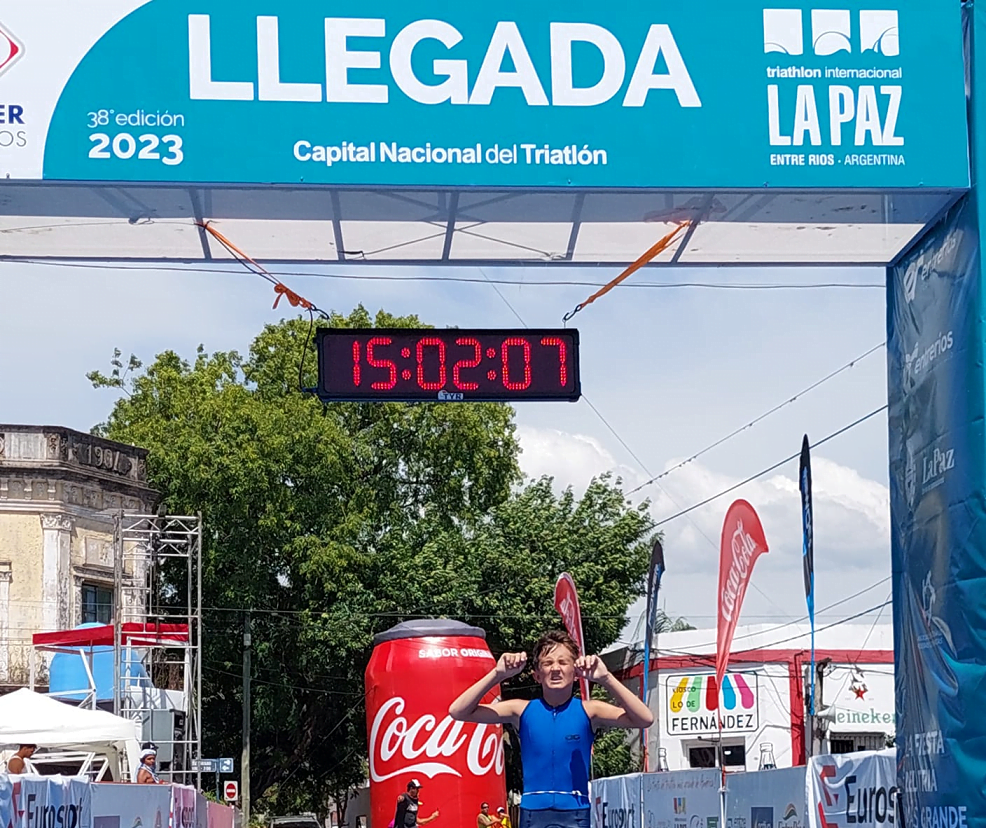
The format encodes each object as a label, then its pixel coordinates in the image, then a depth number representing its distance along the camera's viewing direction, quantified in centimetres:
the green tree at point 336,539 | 3938
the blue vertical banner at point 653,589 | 2308
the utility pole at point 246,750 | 3850
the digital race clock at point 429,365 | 922
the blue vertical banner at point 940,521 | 770
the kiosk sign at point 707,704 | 3819
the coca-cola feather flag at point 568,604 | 2384
